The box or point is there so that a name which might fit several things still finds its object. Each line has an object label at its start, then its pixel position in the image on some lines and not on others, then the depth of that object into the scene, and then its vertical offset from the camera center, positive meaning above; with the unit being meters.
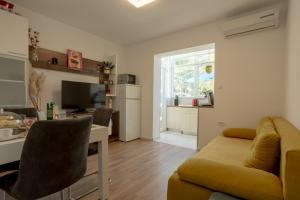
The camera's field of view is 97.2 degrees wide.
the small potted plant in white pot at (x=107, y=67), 3.28 +0.74
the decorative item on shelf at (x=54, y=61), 2.54 +0.68
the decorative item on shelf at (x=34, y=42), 2.30 +0.96
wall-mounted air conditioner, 2.08 +1.25
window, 4.11 +0.79
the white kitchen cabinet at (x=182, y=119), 3.97 -0.68
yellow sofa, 0.63 -0.49
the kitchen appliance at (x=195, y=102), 4.05 -0.14
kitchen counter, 4.08 -0.27
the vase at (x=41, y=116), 1.27 -0.19
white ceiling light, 1.84 +1.33
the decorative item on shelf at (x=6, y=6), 1.87 +1.30
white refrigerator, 3.23 -0.31
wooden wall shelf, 2.42 +0.68
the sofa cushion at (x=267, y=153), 0.89 -0.38
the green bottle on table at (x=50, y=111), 1.23 -0.14
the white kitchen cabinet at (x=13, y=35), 1.84 +0.88
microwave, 3.35 +0.47
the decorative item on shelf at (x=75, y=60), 2.76 +0.78
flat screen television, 2.57 +0.02
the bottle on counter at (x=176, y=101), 4.45 -0.14
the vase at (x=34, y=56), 2.30 +0.70
